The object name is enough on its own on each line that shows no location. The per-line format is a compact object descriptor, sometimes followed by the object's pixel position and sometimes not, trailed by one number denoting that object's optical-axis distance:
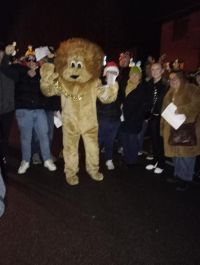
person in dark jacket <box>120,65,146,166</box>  3.55
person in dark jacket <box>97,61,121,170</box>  3.50
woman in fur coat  3.04
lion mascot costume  3.08
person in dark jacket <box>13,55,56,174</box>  3.32
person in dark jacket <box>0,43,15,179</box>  3.19
